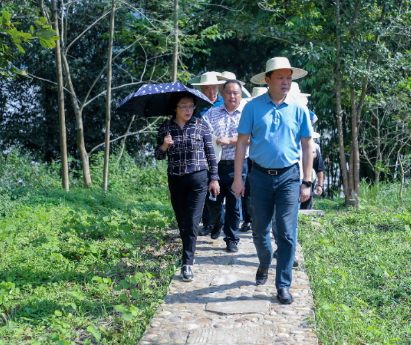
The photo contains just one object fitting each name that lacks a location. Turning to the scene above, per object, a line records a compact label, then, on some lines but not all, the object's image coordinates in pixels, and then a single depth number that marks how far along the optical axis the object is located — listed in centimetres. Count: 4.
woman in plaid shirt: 485
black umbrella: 471
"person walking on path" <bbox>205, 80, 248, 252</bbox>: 573
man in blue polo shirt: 415
